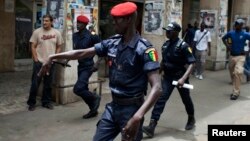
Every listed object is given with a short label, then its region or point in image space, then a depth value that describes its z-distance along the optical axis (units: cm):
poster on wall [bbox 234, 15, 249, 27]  1609
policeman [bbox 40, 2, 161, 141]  376
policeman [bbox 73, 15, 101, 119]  719
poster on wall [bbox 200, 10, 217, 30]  1448
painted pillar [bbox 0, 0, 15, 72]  1147
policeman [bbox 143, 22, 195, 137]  636
